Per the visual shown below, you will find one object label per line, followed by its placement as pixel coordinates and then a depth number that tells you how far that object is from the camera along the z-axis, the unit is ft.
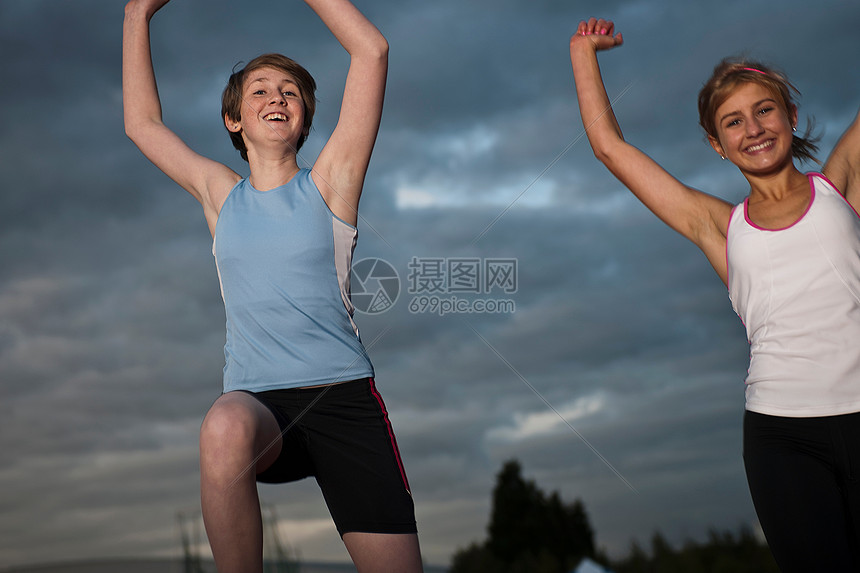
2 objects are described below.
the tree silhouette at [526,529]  74.95
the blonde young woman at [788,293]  8.41
